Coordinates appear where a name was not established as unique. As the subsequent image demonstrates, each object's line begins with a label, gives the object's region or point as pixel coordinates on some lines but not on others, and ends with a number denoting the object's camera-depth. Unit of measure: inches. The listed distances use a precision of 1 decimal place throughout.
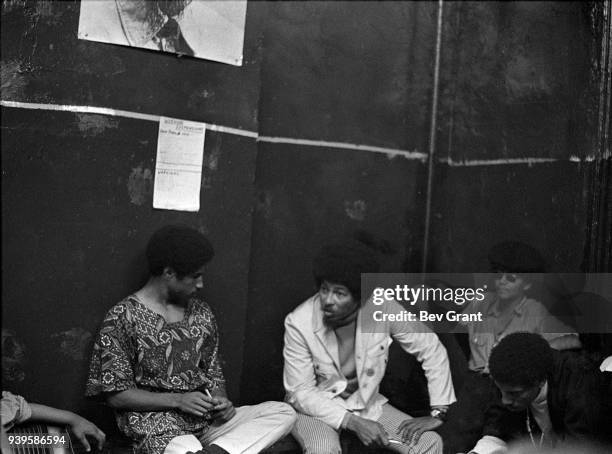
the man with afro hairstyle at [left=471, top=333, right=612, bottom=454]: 134.1
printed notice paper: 162.9
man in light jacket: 157.8
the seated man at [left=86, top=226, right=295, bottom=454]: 141.1
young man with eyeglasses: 151.3
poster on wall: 155.9
